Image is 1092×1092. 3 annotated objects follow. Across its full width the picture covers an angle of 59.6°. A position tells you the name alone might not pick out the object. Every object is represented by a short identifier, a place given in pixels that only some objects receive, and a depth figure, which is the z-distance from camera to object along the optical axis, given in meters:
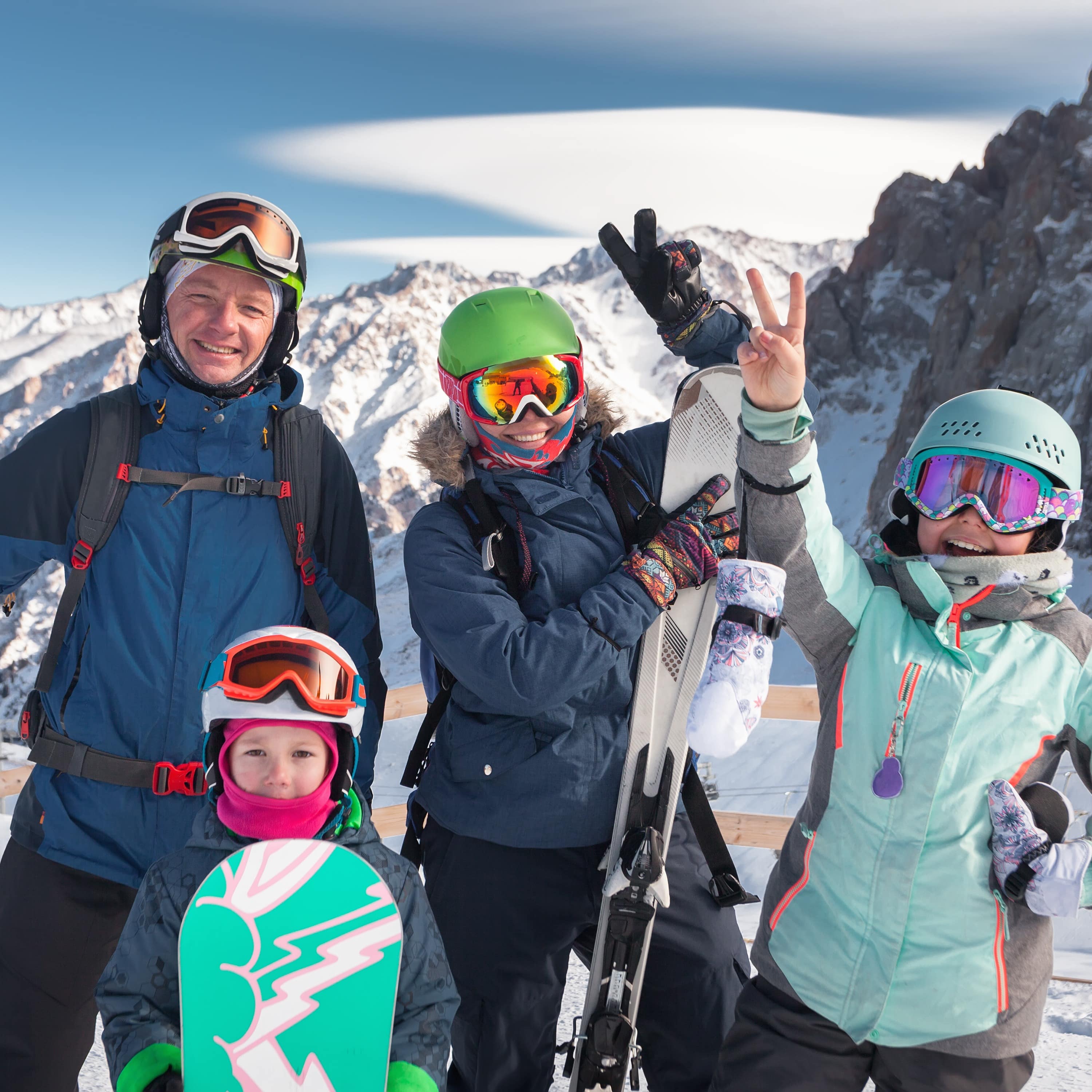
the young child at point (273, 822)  1.95
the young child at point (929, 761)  2.11
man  2.54
